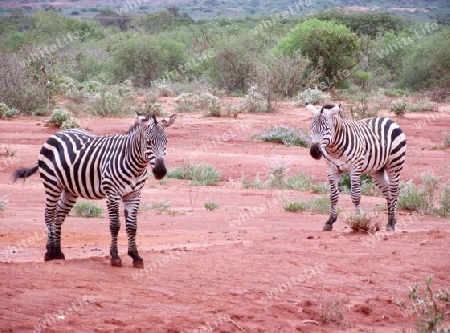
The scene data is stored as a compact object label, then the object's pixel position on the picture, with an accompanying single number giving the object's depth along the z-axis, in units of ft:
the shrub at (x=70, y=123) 72.90
